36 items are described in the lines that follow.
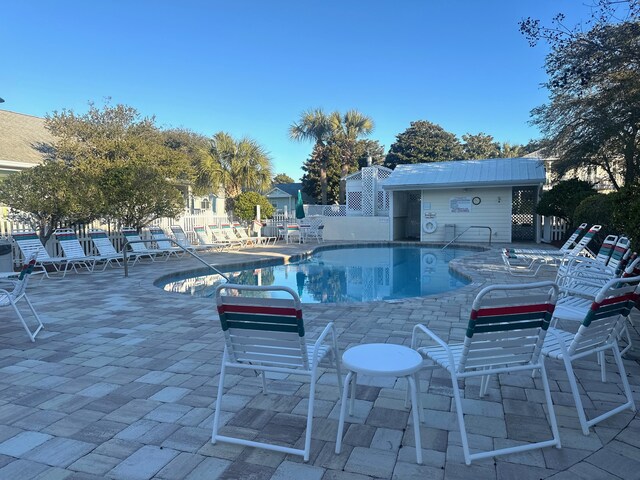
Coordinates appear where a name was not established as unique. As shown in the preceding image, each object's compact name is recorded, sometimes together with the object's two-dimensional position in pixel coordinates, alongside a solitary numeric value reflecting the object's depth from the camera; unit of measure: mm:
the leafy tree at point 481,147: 41531
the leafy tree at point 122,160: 10398
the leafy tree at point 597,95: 6672
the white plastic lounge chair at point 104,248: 9508
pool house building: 15320
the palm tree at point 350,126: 25797
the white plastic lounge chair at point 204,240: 13195
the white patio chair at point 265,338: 2113
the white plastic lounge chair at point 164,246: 11125
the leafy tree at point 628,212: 4180
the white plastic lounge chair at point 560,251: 8531
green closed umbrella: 17609
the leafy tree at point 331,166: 26547
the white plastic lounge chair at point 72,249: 8977
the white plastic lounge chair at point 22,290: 4090
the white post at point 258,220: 16469
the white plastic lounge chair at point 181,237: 11992
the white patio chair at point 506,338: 2035
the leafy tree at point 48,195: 8688
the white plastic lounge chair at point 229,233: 14555
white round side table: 2029
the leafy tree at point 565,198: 12562
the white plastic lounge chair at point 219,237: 14179
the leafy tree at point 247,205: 16641
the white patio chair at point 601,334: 2273
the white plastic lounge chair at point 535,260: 7629
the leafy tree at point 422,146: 34188
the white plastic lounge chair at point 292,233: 16688
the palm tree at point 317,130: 25531
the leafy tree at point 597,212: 9014
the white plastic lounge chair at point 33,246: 8320
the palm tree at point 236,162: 19625
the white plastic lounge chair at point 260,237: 16125
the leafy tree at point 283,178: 58034
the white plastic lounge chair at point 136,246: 10277
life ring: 16312
